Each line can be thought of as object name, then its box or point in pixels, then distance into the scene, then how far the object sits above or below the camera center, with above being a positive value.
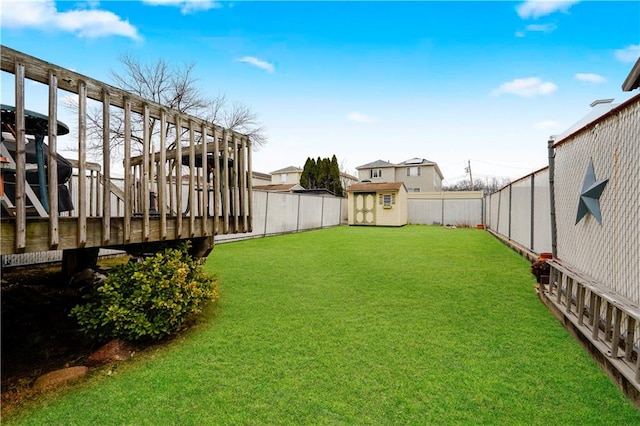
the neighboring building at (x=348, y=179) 36.45 +3.92
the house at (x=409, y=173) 31.31 +3.91
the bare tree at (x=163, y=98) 16.23 +7.01
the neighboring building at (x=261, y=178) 34.56 +3.63
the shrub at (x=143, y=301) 2.75 -0.88
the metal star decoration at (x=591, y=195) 2.88 +0.16
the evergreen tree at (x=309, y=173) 29.11 +3.47
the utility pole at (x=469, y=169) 35.97 +5.05
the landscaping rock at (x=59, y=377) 2.24 -1.30
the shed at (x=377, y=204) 16.84 +0.30
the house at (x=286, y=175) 37.53 +4.25
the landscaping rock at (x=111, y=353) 2.60 -1.30
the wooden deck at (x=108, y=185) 1.96 +0.22
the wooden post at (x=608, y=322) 2.39 -0.89
